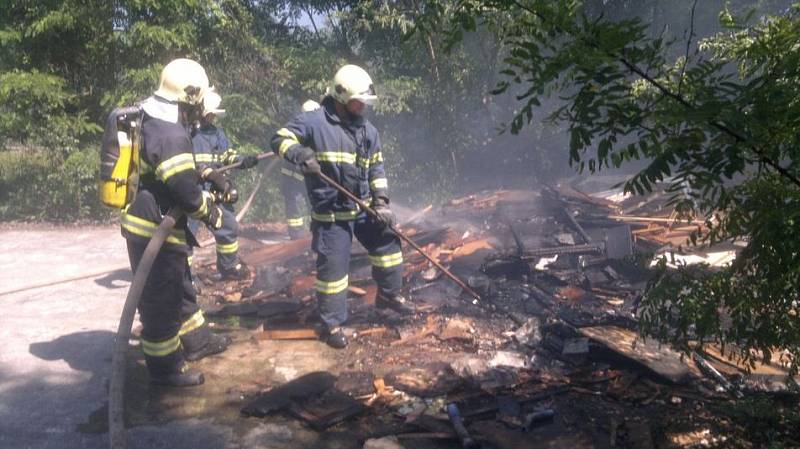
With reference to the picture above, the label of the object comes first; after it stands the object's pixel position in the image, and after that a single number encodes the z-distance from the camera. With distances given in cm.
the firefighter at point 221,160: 680
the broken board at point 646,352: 398
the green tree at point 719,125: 192
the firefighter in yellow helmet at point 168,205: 389
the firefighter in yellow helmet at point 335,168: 495
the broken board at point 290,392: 379
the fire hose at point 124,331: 327
